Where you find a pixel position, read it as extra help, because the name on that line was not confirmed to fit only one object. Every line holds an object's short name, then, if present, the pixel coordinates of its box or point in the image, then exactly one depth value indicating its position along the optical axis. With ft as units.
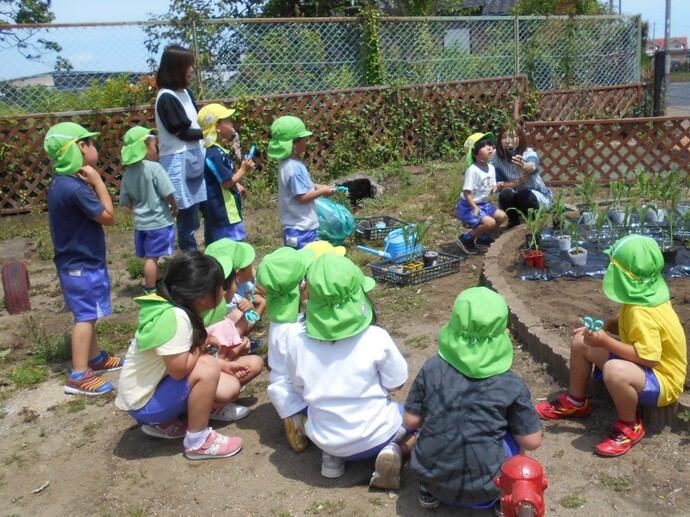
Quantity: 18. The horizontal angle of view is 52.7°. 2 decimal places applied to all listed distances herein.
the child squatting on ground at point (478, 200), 20.02
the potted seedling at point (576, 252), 17.02
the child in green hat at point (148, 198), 16.38
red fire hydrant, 7.27
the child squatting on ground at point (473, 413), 8.61
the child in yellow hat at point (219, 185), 16.78
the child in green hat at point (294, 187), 16.38
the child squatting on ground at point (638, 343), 9.98
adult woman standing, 16.58
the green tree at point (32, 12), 46.32
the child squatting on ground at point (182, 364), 10.43
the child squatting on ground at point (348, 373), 9.55
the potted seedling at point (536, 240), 17.04
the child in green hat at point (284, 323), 10.75
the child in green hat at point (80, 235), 13.37
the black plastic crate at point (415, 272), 17.90
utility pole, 43.60
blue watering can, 18.71
